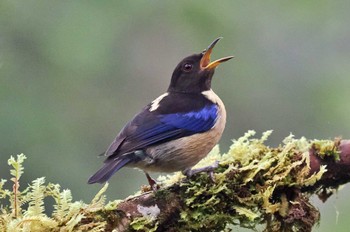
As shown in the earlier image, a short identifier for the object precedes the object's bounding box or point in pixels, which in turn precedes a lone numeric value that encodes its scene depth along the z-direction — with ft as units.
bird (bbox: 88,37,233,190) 32.81
